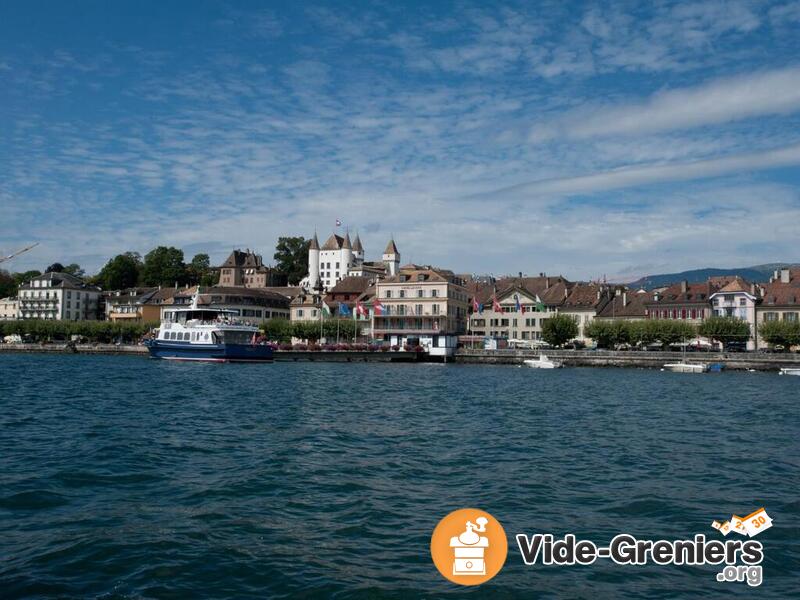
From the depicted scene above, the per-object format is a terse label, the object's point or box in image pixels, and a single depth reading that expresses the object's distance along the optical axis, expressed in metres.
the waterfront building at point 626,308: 91.69
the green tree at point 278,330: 98.94
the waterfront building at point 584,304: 94.19
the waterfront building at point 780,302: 82.88
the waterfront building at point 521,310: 96.19
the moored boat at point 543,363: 70.31
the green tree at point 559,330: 85.81
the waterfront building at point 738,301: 84.44
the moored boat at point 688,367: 65.50
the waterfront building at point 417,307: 93.25
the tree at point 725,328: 80.31
